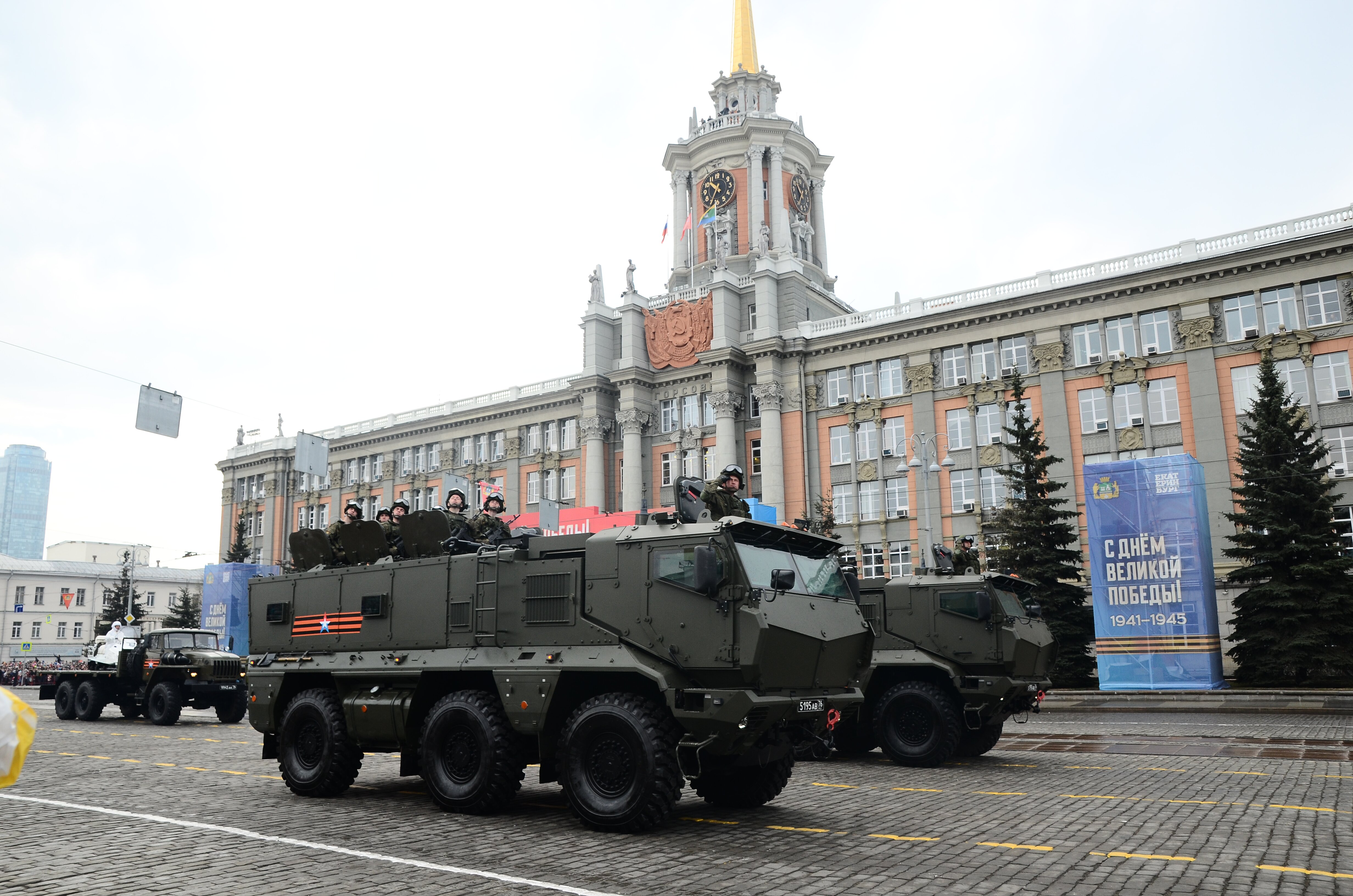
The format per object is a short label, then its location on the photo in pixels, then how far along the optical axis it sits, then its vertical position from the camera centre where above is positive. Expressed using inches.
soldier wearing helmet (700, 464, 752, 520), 469.1 +55.0
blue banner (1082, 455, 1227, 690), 1072.8 +23.4
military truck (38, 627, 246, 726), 975.0 -63.0
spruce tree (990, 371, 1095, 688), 1250.0 +69.8
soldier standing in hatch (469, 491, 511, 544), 469.4 +43.8
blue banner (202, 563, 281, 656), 2219.5 +42.0
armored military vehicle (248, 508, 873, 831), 355.9 -23.1
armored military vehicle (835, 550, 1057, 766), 576.1 -38.6
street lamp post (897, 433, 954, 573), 1146.7 +185.5
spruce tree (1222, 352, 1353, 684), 1095.0 +44.1
